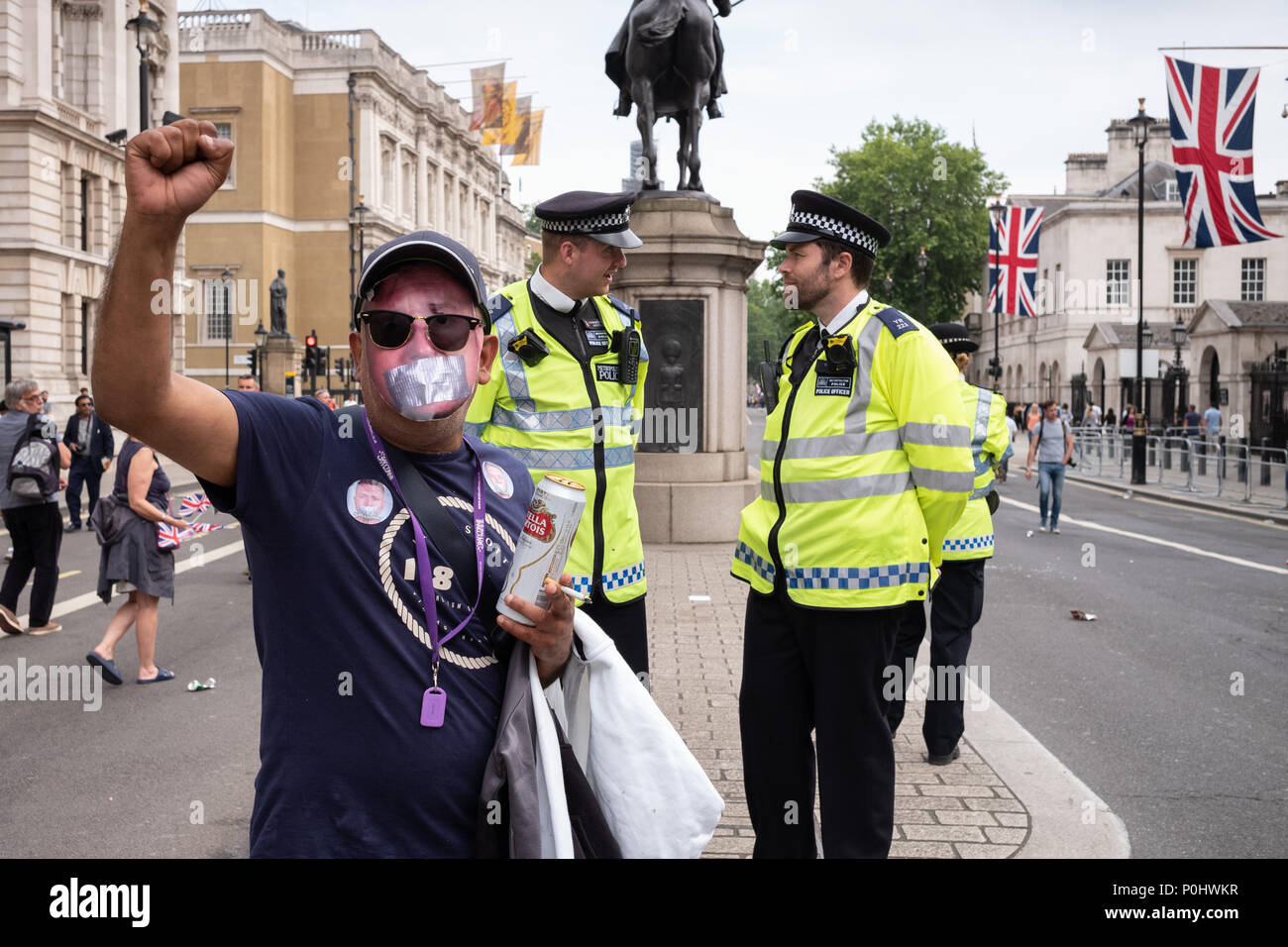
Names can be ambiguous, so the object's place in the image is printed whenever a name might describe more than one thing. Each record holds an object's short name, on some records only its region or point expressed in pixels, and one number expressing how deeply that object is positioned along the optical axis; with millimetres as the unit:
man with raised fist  2123
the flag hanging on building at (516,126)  53562
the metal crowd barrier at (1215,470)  23592
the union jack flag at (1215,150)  18641
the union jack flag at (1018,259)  37781
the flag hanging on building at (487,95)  51625
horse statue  12820
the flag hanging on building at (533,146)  57812
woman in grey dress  8227
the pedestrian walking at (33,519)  9906
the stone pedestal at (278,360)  46406
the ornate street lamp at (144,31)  21852
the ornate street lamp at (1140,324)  27000
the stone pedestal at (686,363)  12625
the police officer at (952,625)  5762
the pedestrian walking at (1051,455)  17000
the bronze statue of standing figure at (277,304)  52594
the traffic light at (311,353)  42222
